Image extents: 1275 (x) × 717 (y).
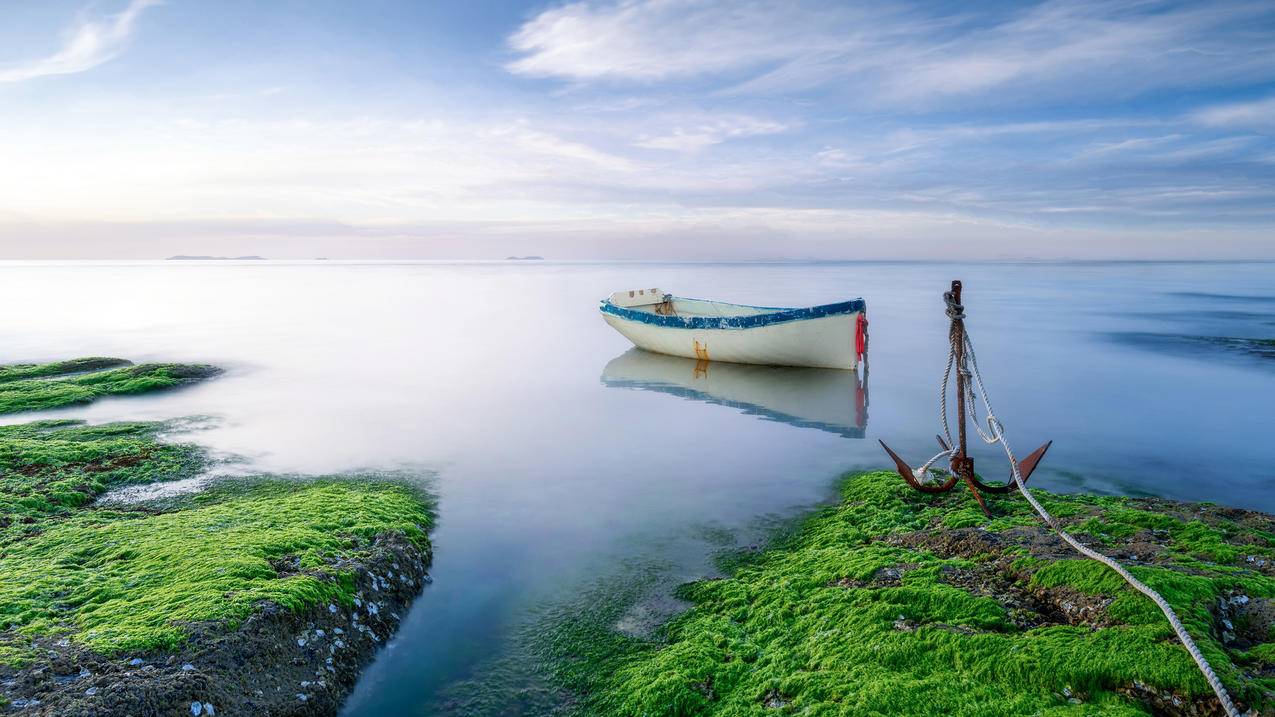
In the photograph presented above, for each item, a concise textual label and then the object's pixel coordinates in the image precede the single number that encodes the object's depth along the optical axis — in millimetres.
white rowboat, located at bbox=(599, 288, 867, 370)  18344
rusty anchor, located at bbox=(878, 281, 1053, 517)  7461
